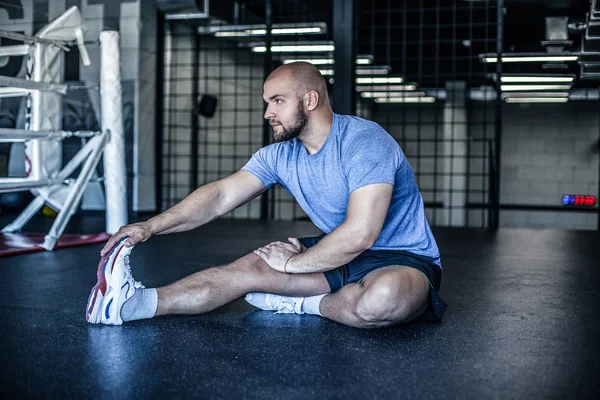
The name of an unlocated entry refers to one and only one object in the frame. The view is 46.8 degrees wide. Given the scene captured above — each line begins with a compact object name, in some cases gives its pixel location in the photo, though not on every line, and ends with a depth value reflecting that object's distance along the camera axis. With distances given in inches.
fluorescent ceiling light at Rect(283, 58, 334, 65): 358.3
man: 78.8
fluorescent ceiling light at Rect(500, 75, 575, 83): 362.0
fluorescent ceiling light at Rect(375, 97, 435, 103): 563.2
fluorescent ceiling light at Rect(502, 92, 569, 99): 460.4
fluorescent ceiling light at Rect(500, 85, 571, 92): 416.5
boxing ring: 162.2
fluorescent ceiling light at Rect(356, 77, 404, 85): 455.4
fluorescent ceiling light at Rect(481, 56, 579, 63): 308.1
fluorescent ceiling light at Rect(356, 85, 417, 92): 493.3
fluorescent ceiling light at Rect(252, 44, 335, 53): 318.3
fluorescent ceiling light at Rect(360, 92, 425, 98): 519.5
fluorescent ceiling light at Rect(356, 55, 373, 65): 368.5
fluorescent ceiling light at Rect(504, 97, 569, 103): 498.9
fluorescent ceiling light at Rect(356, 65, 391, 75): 394.1
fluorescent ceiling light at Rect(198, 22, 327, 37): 298.8
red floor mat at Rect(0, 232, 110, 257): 155.5
